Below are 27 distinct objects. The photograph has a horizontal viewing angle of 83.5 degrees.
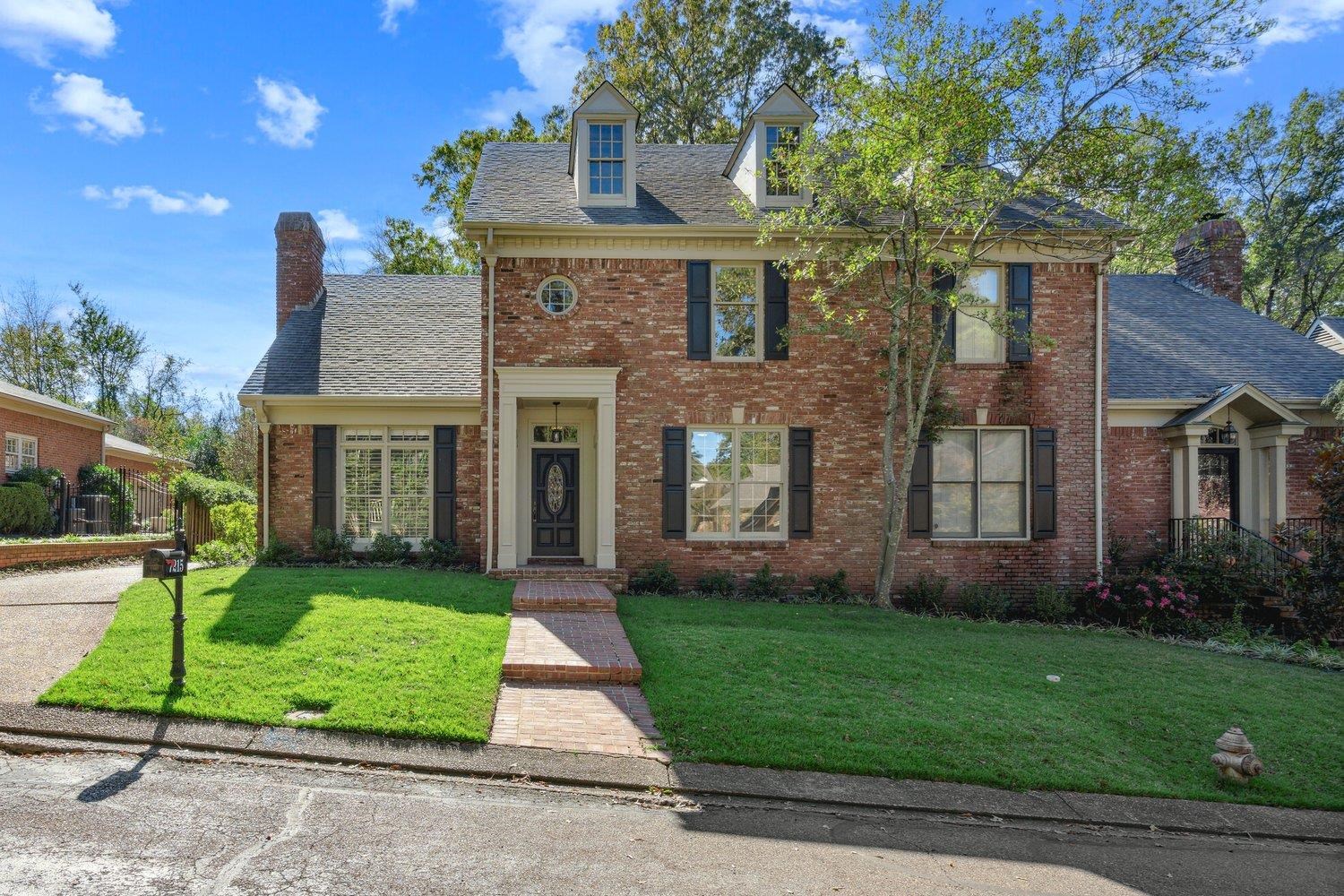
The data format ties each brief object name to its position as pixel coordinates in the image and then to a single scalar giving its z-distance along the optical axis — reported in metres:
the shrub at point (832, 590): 11.90
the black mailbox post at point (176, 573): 5.88
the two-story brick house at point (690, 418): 11.98
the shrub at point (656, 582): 11.73
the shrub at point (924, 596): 12.07
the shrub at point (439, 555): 12.74
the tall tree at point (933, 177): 10.03
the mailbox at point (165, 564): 5.86
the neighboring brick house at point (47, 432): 16.59
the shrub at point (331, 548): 12.82
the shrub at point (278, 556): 12.59
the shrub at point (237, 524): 12.86
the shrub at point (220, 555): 12.30
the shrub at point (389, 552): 12.84
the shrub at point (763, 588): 11.86
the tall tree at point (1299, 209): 24.30
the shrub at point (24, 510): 14.71
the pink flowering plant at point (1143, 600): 11.59
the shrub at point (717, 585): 11.86
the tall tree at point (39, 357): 29.86
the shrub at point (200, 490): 14.91
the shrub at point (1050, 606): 11.91
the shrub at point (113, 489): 16.73
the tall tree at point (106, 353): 31.30
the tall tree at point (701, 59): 24.75
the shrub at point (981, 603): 11.94
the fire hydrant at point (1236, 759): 5.70
